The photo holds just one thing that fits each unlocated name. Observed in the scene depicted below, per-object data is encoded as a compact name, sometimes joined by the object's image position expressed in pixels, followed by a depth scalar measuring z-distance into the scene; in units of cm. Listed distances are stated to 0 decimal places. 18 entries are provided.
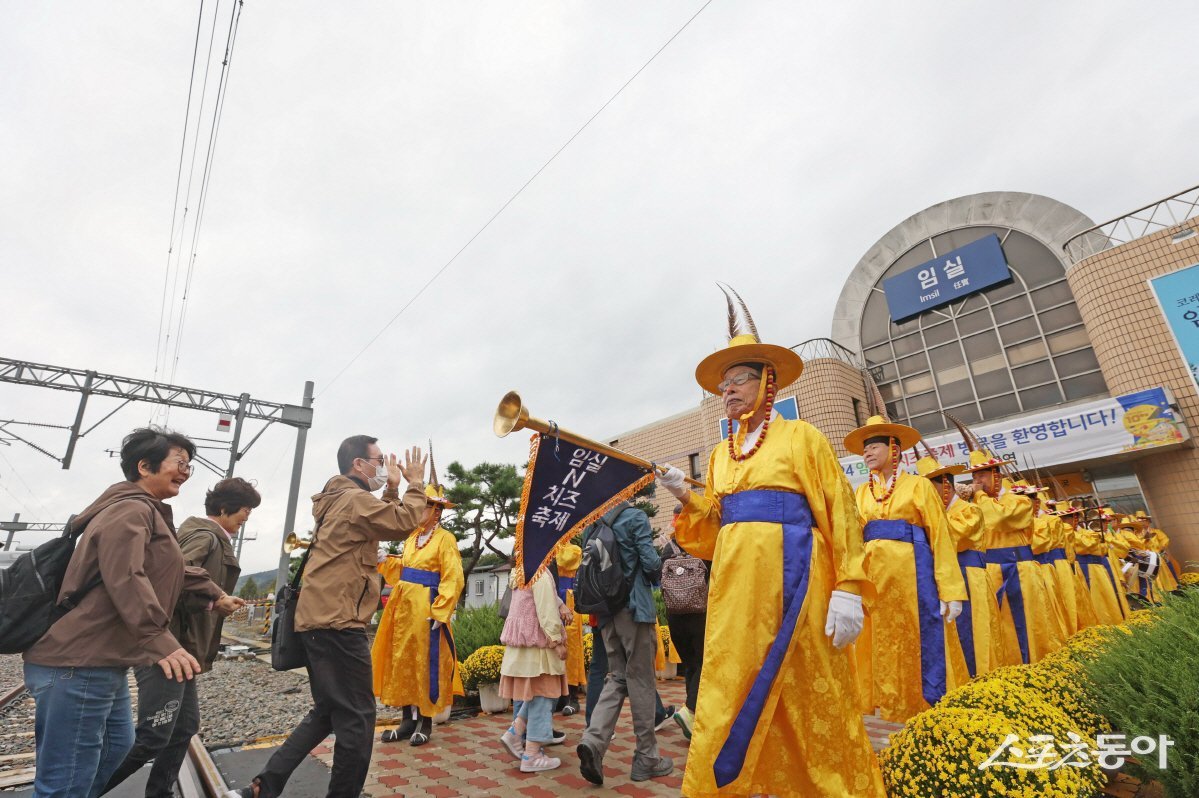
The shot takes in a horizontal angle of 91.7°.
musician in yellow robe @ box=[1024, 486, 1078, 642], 684
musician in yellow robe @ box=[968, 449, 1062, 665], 611
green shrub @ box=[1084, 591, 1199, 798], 245
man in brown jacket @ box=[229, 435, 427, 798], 293
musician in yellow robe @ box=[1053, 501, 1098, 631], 748
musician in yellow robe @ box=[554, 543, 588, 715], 577
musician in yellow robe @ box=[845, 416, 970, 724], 443
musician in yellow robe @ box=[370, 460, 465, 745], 498
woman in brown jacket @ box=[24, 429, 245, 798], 220
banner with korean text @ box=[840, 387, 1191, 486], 1277
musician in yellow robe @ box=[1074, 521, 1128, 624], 825
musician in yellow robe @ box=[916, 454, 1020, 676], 474
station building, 1310
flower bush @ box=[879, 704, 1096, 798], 226
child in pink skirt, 413
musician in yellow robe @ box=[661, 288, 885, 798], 233
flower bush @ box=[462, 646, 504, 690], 603
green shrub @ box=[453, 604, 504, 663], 690
